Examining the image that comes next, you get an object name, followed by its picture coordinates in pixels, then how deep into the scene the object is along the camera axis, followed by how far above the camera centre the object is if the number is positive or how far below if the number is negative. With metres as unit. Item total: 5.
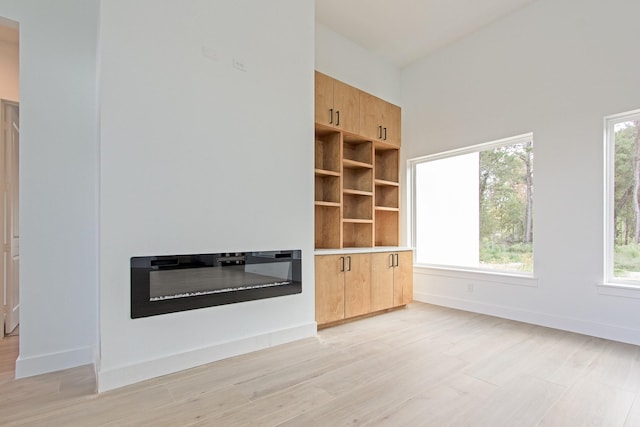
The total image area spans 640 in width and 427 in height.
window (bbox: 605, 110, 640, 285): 3.02 +0.18
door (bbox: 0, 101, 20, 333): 3.20 +0.06
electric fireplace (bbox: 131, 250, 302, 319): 2.28 -0.51
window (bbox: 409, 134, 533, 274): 3.78 +0.12
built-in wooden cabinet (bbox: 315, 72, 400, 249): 3.79 +0.44
